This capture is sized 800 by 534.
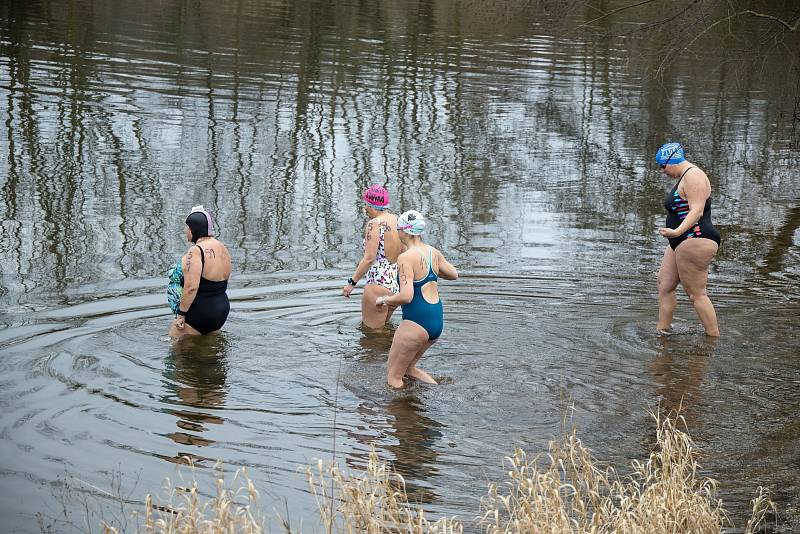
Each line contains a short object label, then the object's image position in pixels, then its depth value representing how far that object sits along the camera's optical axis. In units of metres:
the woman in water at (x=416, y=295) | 16.92
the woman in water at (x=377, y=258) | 20.92
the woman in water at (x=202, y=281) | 19.53
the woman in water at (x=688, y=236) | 19.66
